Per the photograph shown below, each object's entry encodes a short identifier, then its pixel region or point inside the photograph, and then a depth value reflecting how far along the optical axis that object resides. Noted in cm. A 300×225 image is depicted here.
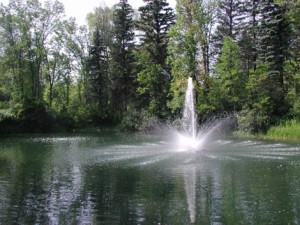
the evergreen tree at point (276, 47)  3391
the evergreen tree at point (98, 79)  5082
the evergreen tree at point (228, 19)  4412
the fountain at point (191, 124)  3403
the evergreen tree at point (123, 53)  5018
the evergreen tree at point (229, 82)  3612
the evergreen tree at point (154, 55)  4393
